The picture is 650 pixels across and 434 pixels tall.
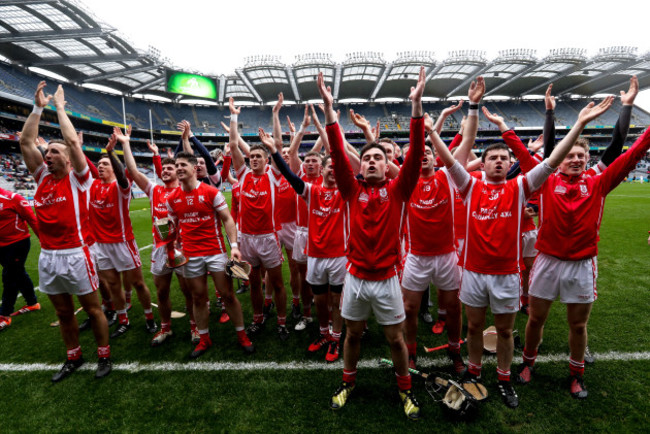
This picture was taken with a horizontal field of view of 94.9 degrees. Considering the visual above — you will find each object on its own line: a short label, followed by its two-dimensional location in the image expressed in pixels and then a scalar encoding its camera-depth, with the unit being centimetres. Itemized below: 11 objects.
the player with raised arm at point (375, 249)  260
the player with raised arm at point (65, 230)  337
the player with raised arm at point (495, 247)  276
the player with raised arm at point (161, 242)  402
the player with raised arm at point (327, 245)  362
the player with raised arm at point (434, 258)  328
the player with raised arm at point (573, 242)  281
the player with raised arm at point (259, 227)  423
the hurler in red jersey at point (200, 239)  376
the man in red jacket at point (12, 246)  474
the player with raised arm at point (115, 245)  444
